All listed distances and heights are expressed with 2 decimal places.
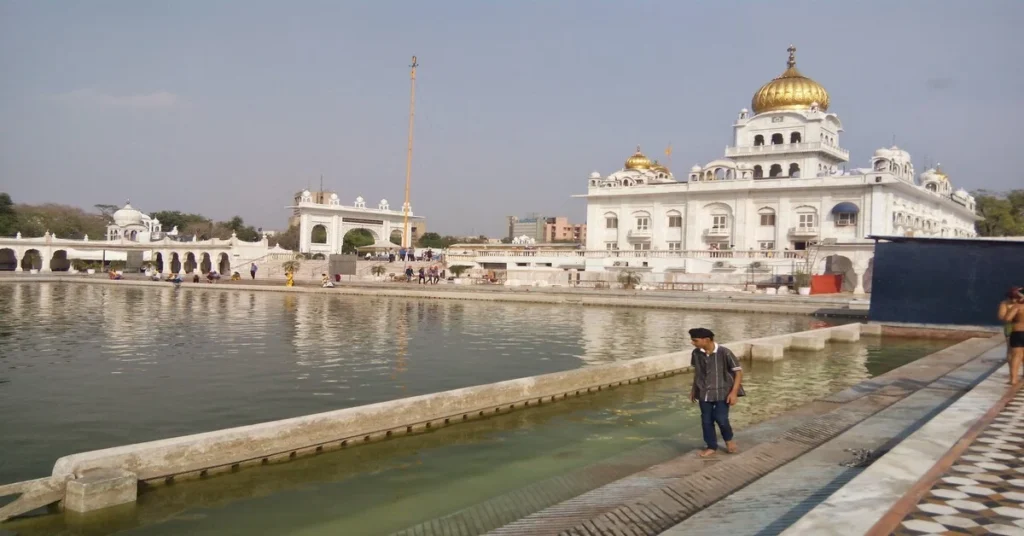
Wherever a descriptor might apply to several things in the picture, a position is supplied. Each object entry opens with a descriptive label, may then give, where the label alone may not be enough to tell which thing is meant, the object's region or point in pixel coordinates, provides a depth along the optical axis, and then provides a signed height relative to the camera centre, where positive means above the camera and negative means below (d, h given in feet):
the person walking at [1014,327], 34.35 -2.09
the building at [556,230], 566.93 +29.31
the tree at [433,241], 370.45 +12.49
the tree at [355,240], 282.77 +8.68
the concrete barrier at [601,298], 103.24 -4.44
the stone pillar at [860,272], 136.15 +0.92
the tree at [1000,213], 230.89 +22.35
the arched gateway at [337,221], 244.42 +14.00
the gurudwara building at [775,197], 163.94 +18.73
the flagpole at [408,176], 234.38 +28.51
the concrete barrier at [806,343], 62.23 -5.54
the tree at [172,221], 355.56 +17.39
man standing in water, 25.59 -3.69
